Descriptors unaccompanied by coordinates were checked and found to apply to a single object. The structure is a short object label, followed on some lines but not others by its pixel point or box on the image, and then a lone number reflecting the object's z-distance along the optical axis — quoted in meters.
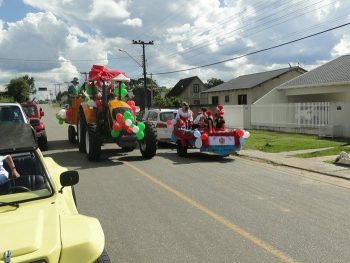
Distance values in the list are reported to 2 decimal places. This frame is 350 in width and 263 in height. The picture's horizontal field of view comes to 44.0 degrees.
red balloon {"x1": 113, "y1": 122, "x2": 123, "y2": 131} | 12.95
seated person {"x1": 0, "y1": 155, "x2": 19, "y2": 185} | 4.27
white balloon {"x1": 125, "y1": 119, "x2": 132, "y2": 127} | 12.80
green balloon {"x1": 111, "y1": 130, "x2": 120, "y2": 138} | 13.07
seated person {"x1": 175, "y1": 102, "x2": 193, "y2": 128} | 15.05
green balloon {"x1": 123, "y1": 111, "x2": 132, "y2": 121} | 12.98
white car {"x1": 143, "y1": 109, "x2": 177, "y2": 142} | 17.20
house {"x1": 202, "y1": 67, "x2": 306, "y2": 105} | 40.19
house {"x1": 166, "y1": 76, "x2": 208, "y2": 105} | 72.00
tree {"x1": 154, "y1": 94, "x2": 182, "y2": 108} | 55.27
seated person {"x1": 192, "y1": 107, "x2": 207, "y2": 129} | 14.87
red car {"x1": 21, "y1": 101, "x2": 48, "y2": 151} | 15.54
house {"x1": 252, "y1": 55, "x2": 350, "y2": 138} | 20.23
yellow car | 3.07
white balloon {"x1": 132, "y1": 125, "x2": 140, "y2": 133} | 12.88
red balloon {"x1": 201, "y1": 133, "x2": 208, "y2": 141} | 13.52
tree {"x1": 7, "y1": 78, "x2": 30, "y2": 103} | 81.03
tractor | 13.08
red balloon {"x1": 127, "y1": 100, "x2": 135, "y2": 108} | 14.28
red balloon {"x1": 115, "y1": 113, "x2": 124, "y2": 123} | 12.97
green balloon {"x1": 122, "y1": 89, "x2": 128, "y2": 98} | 14.66
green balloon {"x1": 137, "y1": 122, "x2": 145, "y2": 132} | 13.13
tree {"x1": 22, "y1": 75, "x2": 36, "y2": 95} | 114.31
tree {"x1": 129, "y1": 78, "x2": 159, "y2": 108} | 53.09
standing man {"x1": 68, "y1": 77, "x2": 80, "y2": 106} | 18.17
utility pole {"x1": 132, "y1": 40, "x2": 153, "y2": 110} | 44.02
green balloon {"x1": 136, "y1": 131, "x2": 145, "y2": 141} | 13.08
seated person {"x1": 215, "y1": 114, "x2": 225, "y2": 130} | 14.45
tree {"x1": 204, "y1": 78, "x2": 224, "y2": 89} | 97.31
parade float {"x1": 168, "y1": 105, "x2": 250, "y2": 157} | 13.59
